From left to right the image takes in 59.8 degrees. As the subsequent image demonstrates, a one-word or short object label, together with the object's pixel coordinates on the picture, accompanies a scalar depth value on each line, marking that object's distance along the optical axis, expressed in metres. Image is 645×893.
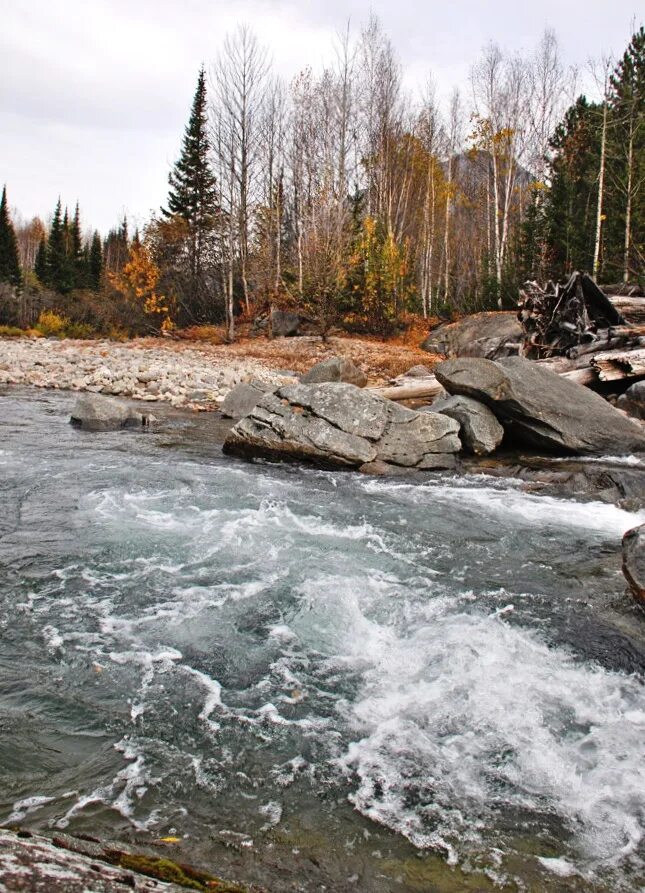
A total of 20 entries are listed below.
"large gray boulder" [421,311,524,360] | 17.48
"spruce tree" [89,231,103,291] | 48.57
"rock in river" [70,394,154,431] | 10.02
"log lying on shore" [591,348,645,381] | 10.41
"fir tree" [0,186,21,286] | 43.69
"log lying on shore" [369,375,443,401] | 12.27
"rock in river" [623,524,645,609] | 3.90
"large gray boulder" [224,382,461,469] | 8.01
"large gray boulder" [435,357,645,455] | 8.15
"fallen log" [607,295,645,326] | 13.70
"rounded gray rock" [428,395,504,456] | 8.30
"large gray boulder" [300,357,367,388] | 12.95
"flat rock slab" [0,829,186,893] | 1.00
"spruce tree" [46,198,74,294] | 41.16
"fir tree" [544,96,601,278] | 22.86
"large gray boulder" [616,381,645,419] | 9.79
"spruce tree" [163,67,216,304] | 30.11
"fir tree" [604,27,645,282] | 20.14
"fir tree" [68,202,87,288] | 45.12
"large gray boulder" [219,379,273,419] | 11.80
